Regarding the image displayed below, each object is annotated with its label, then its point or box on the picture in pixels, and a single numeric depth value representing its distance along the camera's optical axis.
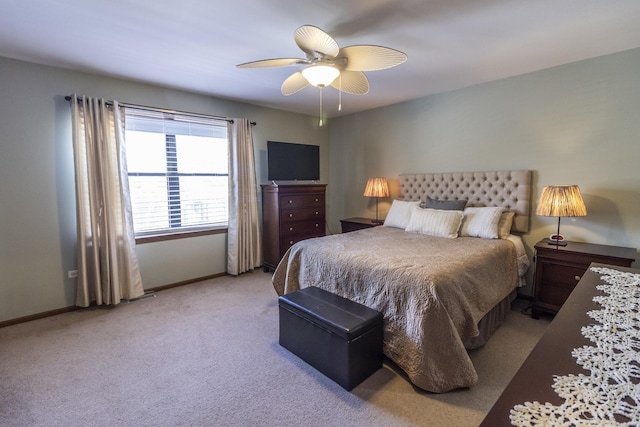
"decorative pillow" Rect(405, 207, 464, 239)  3.32
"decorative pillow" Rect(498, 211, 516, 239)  3.23
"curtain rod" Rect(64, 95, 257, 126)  3.32
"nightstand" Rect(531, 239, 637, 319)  2.64
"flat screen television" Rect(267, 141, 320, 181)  4.64
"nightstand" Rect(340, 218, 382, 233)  4.54
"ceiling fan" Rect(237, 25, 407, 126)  1.93
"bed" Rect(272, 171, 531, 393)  1.94
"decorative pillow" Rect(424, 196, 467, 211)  3.66
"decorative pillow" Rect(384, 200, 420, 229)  3.90
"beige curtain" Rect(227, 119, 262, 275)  4.33
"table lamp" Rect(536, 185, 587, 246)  2.75
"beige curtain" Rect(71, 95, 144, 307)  3.17
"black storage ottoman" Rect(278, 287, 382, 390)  1.99
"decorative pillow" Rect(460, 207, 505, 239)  3.19
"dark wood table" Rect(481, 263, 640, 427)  0.75
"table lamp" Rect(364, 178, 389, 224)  4.52
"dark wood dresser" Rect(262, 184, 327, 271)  4.43
